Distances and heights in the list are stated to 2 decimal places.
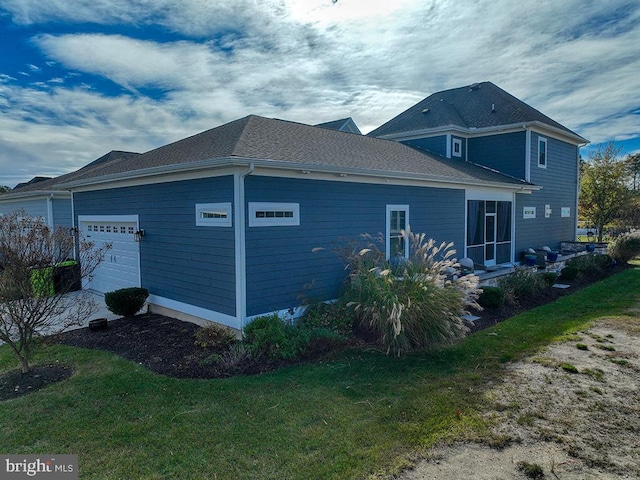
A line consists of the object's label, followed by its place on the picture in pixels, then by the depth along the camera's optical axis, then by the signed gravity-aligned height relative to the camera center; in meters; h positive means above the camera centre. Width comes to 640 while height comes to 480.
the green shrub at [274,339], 5.88 -1.90
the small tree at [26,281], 5.23 -0.87
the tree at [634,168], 23.14 +3.36
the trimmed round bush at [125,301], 8.19 -1.74
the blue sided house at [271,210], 6.59 +0.25
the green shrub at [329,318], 6.79 -1.80
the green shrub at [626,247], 15.55 -1.19
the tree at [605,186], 20.48 +1.80
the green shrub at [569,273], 12.02 -1.72
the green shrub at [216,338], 6.23 -1.95
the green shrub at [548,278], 10.89 -1.70
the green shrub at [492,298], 8.75 -1.82
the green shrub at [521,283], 9.83 -1.70
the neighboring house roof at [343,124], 20.38 +5.28
